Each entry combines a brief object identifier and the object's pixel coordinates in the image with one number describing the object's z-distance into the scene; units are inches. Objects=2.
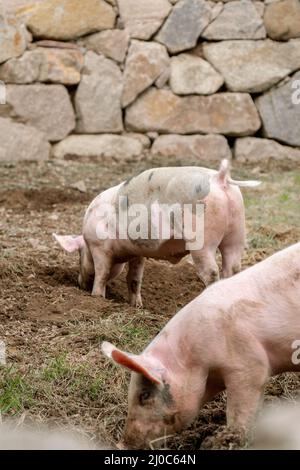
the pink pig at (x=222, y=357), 197.4
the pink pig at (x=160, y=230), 294.1
